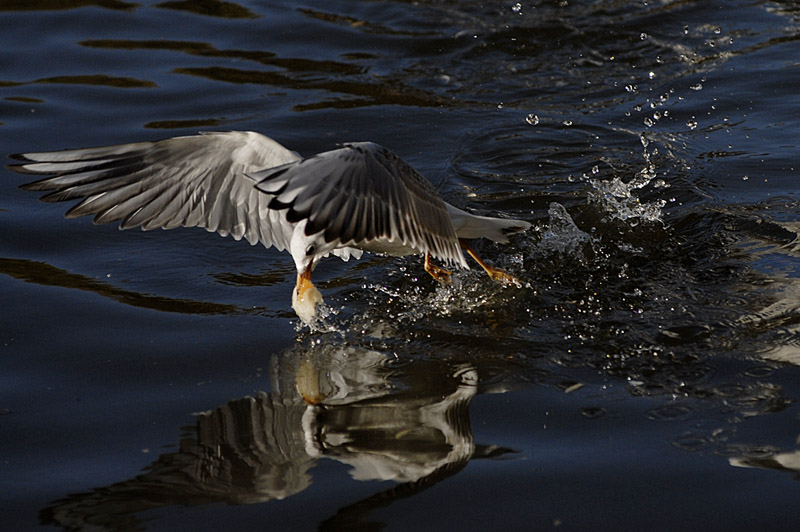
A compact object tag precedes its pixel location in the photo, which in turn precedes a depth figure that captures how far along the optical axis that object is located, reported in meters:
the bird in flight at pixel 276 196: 8.19
